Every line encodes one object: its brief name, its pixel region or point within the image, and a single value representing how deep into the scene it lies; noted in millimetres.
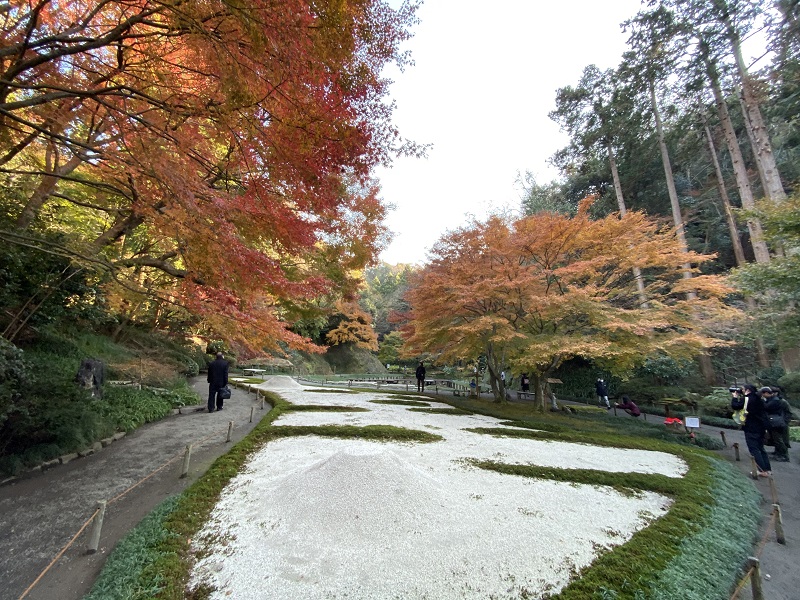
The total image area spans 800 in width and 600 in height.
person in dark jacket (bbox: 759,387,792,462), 5762
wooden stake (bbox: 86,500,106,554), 3053
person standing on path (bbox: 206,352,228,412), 8609
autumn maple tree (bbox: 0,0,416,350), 3512
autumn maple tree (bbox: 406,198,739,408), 8539
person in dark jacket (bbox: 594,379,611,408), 13867
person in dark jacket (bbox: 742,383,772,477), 5629
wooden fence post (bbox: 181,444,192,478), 4766
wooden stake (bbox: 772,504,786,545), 3760
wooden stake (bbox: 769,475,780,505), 4279
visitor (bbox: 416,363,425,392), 16688
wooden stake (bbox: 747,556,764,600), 2581
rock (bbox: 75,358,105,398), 7207
